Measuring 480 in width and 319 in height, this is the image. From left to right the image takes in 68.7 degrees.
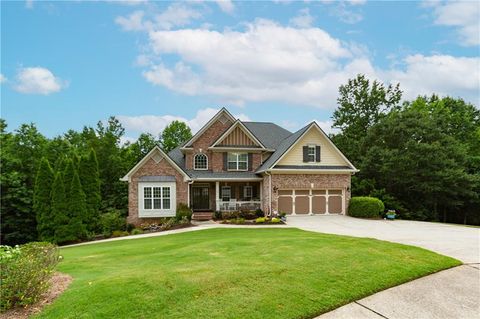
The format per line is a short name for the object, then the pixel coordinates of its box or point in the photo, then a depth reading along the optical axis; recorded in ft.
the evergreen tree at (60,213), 72.84
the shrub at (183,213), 78.59
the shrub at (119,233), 73.64
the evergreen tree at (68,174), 75.87
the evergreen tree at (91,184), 79.61
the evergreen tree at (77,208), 73.67
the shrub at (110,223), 76.33
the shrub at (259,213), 84.33
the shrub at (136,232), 73.89
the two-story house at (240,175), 82.58
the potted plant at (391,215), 82.08
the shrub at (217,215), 83.41
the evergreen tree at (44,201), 75.00
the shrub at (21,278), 20.85
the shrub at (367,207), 82.02
